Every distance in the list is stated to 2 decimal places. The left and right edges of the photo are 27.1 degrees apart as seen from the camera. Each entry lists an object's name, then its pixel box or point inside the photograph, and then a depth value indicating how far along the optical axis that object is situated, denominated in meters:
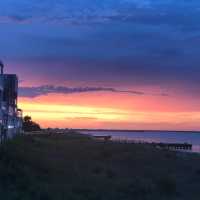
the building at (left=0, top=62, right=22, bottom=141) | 35.05
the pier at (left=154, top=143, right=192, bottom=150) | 84.05
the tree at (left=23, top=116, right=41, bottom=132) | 98.24
